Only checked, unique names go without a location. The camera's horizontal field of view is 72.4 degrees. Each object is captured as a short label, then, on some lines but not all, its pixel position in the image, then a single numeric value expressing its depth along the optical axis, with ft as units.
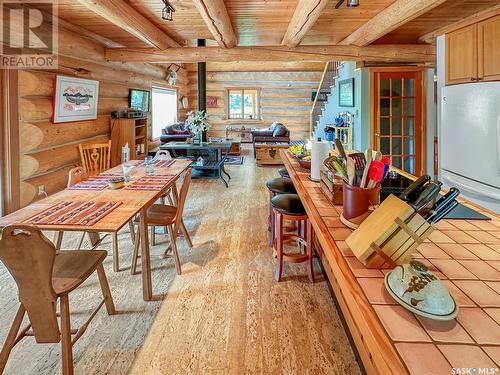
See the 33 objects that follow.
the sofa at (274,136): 30.55
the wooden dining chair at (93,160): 13.80
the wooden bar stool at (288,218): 8.68
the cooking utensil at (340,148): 4.61
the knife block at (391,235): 3.05
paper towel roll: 6.89
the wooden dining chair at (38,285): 4.99
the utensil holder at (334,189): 5.33
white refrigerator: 7.62
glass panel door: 20.48
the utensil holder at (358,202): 4.10
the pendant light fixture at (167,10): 11.85
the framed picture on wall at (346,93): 21.74
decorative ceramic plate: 2.48
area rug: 28.60
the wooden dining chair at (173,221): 9.34
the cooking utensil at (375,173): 4.04
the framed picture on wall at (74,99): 14.62
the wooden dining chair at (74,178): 9.04
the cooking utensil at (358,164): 4.22
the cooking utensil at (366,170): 4.13
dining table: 6.18
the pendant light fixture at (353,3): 10.25
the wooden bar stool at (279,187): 10.68
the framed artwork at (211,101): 42.04
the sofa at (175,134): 27.80
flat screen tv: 23.48
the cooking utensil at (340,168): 4.39
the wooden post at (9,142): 11.92
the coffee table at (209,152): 21.79
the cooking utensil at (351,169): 4.23
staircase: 27.40
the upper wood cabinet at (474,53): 8.14
